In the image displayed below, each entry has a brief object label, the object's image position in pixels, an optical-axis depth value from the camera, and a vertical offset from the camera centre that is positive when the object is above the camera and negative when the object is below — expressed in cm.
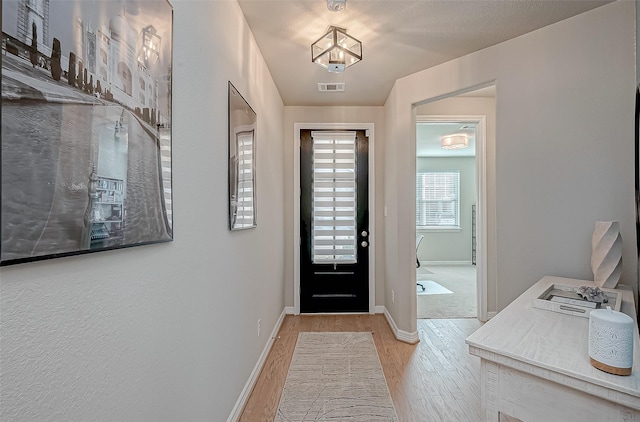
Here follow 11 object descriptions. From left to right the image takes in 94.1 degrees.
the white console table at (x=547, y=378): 78 -46
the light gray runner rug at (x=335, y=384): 183 -123
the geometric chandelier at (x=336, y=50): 197 +111
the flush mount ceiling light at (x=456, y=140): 463 +114
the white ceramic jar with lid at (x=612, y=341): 78 -34
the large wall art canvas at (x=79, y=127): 52 +18
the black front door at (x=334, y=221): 359 -11
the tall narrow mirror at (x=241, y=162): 173 +32
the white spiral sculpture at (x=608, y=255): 157 -23
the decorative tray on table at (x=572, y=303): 128 -41
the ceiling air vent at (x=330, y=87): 295 +126
